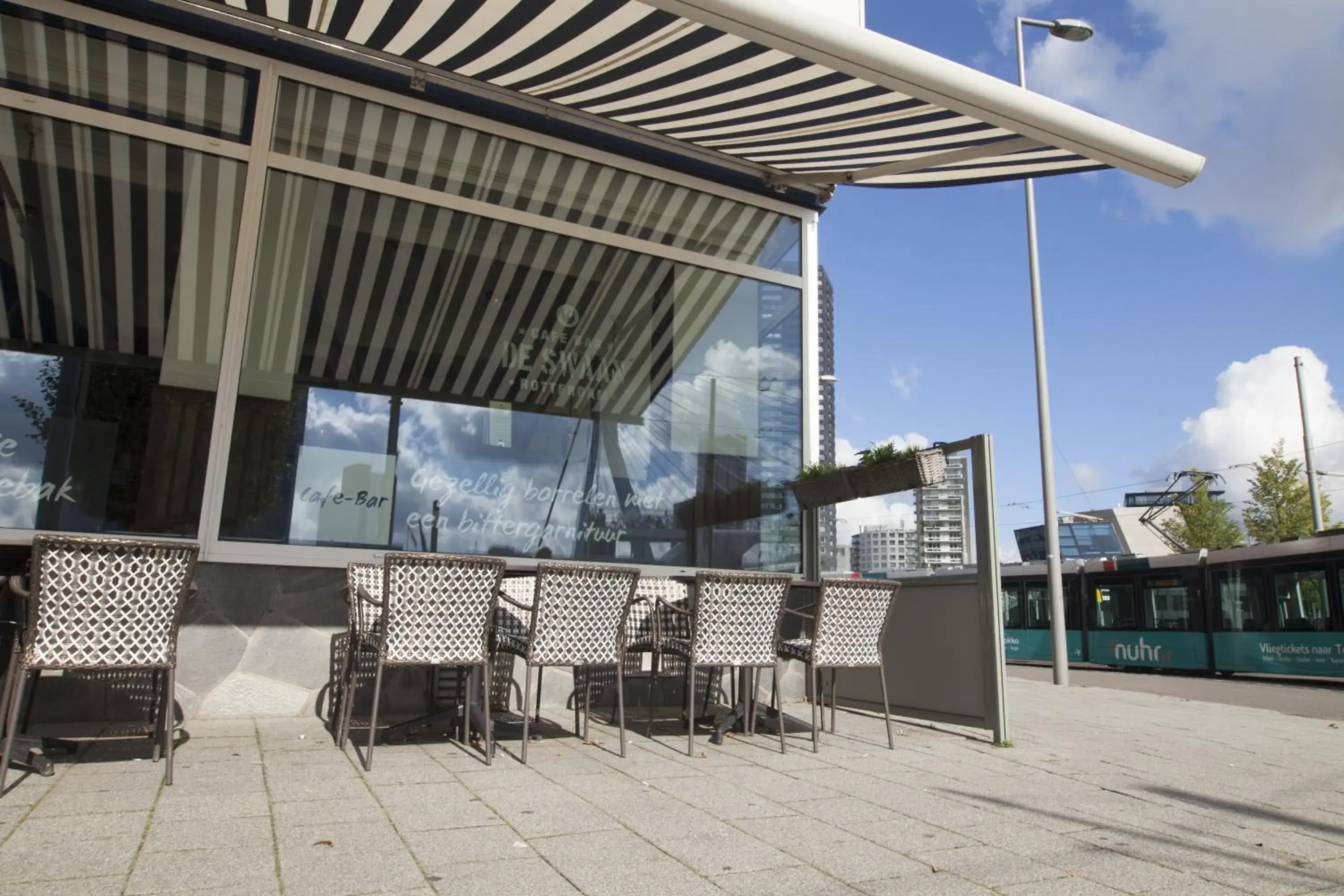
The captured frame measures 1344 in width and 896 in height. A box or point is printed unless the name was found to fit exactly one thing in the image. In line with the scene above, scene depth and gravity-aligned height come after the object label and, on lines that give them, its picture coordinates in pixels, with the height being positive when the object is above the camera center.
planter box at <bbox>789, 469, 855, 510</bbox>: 5.77 +0.80
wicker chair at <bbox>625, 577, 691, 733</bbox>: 4.94 -0.07
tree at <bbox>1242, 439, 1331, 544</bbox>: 25.66 +3.50
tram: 13.51 +0.19
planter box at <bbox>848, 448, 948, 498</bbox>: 5.07 +0.80
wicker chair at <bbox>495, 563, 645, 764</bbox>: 3.84 -0.05
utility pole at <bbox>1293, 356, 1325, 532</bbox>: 23.31 +4.05
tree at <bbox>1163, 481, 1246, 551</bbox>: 29.27 +3.17
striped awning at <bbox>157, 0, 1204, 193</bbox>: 4.05 +2.76
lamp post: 11.55 +2.42
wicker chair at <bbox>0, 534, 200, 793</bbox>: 3.02 -0.05
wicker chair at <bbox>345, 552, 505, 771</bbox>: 3.58 -0.03
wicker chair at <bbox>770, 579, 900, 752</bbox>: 4.39 -0.07
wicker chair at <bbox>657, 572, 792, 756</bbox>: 4.14 -0.06
